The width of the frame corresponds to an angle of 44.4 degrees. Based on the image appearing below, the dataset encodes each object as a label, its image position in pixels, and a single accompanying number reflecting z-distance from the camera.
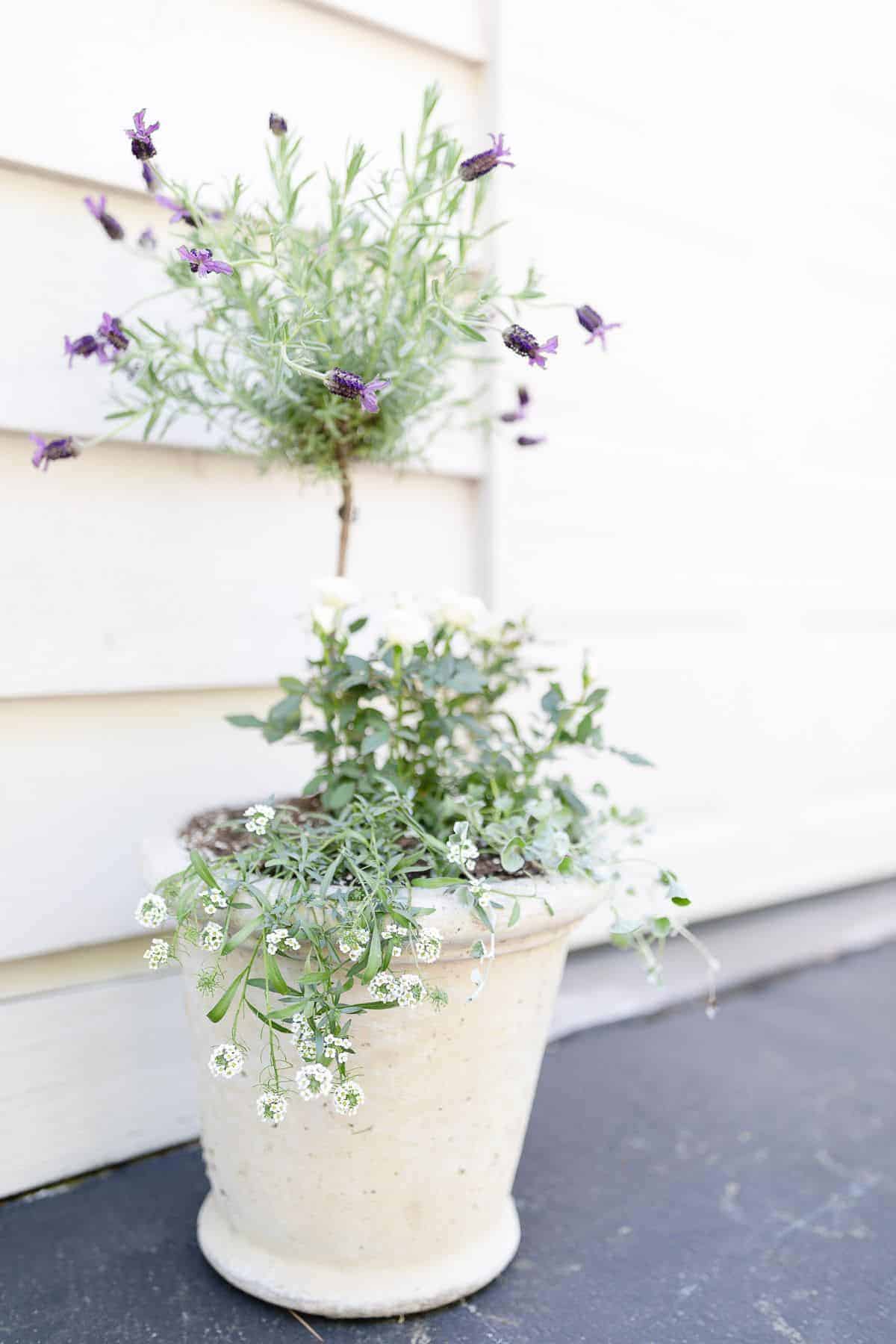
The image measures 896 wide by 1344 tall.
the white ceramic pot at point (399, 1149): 1.19
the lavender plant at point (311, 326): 1.16
